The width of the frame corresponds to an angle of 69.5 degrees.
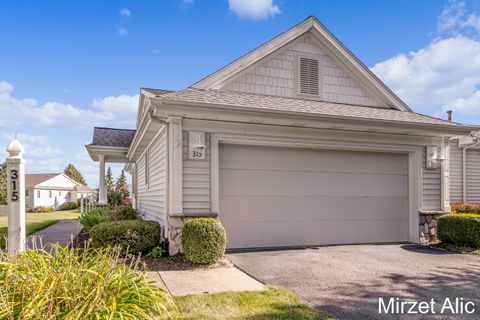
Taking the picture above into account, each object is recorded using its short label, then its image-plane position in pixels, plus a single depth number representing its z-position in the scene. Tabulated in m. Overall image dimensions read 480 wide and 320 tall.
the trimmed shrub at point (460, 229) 7.69
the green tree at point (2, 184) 26.80
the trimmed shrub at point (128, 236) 6.84
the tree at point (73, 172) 59.34
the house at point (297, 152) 7.05
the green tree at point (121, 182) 41.31
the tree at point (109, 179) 45.03
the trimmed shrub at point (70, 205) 37.62
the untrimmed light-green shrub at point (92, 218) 10.77
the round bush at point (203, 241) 6.16
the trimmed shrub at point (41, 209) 33.03
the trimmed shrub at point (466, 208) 11.44
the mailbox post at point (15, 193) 4.68
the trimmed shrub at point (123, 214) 10.45
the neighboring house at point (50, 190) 36.25
